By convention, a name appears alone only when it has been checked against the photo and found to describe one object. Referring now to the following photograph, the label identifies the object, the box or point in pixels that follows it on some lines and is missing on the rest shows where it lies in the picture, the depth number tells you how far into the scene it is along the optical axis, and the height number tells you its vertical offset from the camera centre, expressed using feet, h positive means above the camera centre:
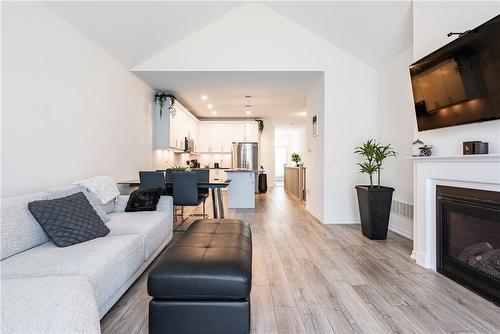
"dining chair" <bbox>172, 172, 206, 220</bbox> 12.05 -0.87
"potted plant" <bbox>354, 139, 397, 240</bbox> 11.14 -1.65
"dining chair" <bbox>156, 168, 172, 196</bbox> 12.50 -0.61
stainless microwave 22.10 +2.30
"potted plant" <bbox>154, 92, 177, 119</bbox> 17.56 +4.86
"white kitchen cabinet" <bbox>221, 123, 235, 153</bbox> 28.63 +3.68
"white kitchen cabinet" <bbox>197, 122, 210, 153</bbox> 28.45 +3.89
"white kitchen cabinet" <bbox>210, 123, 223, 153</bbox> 28.56 +3.68
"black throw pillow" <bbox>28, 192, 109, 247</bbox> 6.00 -1.25
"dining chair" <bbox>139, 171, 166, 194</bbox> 12.01 -0.43
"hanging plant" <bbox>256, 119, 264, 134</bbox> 29.19 +5.35
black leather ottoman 4.69 -2.36
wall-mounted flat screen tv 6.12 +2.48
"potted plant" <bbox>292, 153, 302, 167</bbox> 27.94 +1.27
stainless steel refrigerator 26.32 +1.52
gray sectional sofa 3.28 -1.81
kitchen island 19.45 -1.56
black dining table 11.93 -0.81
